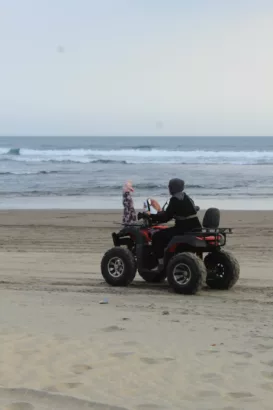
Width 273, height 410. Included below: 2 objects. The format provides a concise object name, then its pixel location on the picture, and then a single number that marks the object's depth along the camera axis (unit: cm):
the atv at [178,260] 1591
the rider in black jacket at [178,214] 1620
